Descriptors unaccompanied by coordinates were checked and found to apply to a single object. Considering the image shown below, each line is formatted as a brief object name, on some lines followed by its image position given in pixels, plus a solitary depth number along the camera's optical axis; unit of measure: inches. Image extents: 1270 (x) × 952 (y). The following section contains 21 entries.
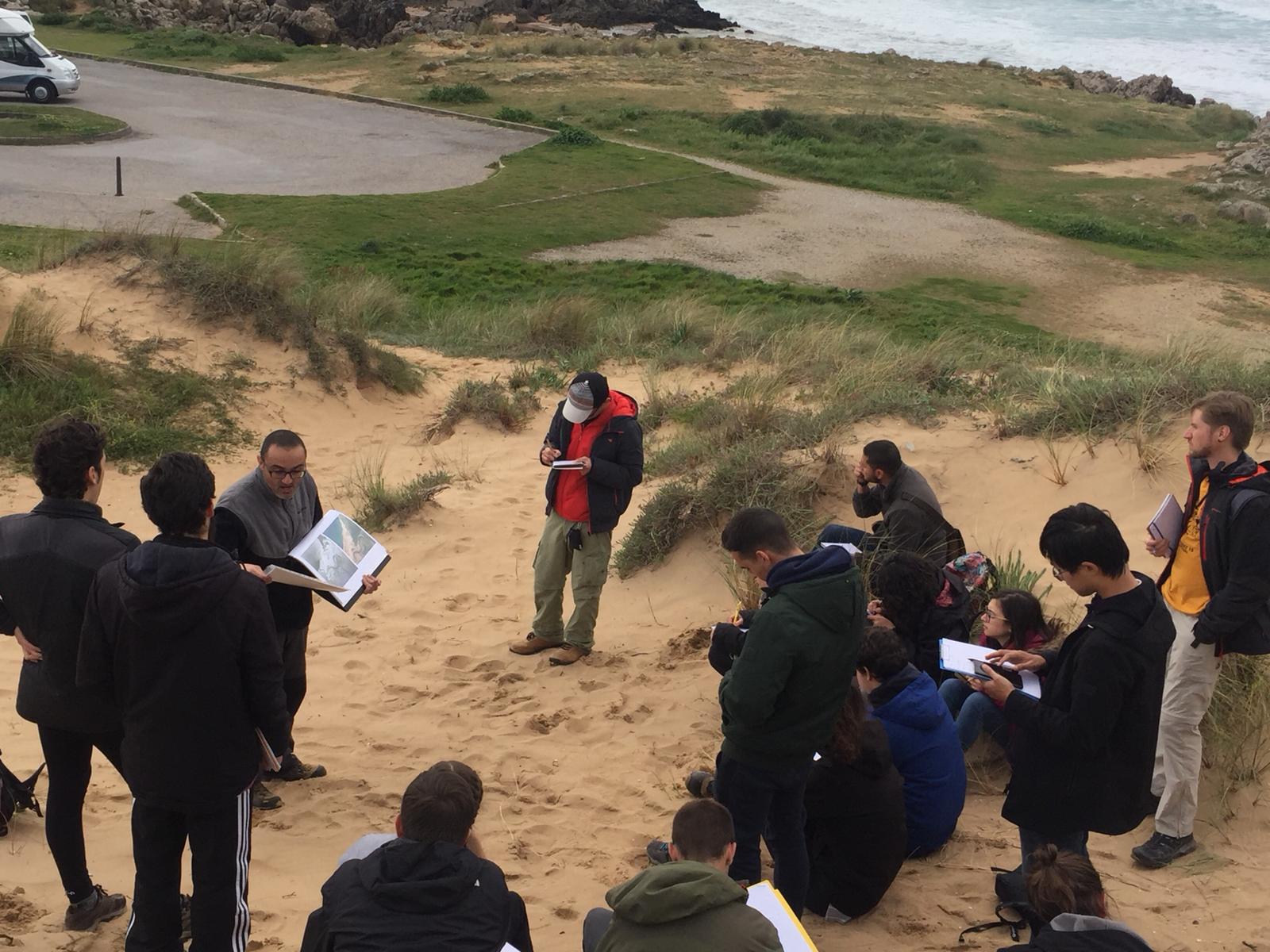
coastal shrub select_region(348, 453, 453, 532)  357.7
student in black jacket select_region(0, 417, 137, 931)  151.5
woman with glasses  202.4
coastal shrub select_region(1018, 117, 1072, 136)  1455.5
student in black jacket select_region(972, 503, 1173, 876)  144.8
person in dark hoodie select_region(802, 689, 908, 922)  171.0
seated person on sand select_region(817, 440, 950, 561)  247.4
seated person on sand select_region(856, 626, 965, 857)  179.8
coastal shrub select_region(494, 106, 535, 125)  1238.9
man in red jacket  247.0
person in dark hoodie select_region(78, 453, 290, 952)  139.7
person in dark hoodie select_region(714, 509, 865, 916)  151.8
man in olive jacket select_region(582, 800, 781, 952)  113.8
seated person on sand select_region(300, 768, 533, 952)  115.0
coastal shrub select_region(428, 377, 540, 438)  438.0
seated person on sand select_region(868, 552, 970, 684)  210.5
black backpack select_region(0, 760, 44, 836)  188.8
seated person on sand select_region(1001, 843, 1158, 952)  122.0
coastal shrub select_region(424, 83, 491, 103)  1326.3
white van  1101.1
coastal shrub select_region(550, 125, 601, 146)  1126.4
